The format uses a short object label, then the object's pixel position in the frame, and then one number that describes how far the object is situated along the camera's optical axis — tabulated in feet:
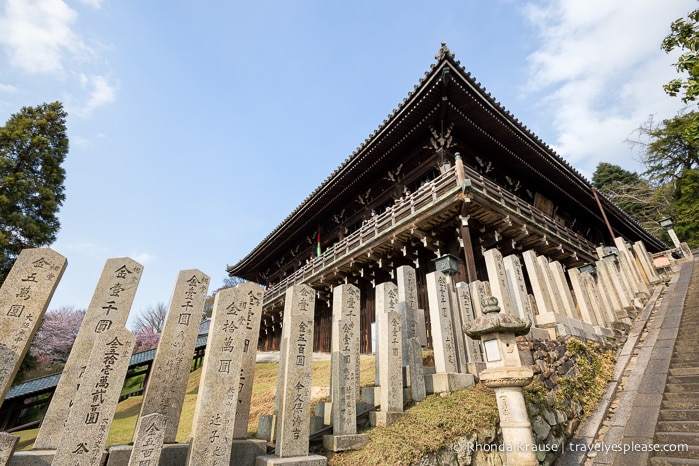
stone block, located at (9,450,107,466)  10.19
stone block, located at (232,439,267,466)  11.51
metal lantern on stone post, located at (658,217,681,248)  63.26
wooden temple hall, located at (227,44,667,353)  33.22
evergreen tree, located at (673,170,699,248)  71.72
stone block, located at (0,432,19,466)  9.58
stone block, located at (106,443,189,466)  10.50
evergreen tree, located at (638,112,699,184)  78.18
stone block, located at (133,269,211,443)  12.31
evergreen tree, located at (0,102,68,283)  38.70
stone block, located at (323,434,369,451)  12.09
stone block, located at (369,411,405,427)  13.47
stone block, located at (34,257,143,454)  11.97
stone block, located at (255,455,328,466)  10.36
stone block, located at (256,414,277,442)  13.65
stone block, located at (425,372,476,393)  15.29
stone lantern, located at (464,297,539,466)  12.12
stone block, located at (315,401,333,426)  14.25
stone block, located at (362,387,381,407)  14.71
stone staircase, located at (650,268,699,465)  12.85
